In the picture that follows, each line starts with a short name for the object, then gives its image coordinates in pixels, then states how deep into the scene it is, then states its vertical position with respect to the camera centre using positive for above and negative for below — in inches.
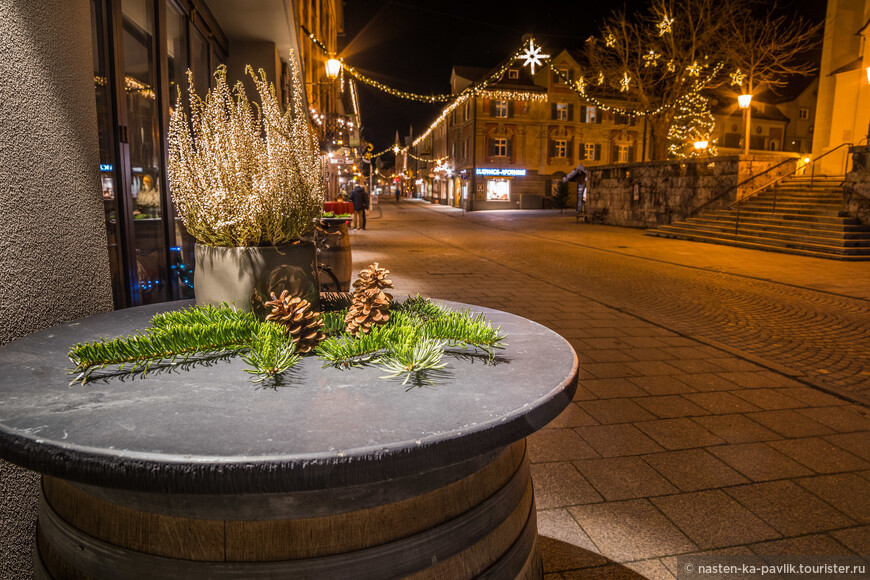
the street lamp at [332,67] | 487.8 +116.3
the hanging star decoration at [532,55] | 537.1 +143.7
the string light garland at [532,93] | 551.3 +195.3
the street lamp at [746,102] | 747.4 +137.9
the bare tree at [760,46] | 864.3 +249.8
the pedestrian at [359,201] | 793.4 -2.7
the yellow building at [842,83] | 900.6 +210.1
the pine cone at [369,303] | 63.9 -12.0
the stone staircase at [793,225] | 511.2 -21.8
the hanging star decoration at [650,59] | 901.9 +236.1
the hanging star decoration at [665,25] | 858.1 +276.4
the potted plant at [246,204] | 66.6 -0.7
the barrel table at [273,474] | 37.8 -18.9
